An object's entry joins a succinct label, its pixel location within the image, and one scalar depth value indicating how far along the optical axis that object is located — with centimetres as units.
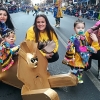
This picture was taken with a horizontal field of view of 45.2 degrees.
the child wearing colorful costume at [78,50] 190
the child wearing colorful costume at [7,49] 170
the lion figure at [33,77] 145
